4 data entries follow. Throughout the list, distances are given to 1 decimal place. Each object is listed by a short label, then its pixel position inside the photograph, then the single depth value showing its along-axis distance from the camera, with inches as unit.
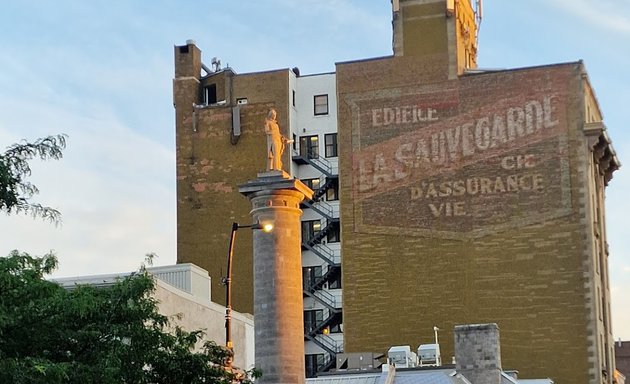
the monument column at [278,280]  1446.9
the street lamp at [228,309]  1209.8
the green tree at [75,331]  920.3
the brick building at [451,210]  2871.6
